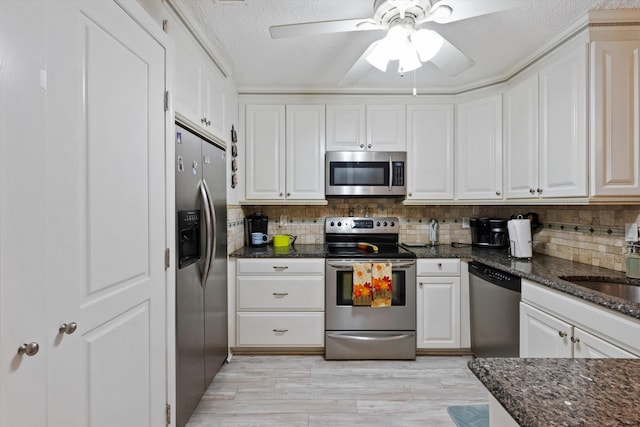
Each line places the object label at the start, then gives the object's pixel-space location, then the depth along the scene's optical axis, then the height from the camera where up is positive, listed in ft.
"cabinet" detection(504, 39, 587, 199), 6.23 +1.90
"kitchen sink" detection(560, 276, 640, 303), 5.69 -1.32
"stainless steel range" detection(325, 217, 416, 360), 8.62 -2.76
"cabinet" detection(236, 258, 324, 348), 8.75 -2.44
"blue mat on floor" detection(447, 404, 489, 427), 6.08 -3.97
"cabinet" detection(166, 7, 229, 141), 5.55 +2.64
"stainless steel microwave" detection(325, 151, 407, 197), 9.52 +1.24
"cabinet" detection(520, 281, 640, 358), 4.41 -1.83
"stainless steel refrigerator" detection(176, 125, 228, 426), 5.48 -1.03
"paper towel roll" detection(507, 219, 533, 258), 7.77 -0.57
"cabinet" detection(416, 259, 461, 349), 8.79 -2.50
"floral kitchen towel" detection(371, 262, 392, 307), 8.48 -1.88
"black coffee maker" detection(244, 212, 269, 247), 10.15 -0.33
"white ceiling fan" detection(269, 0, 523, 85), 4.40 +2.84
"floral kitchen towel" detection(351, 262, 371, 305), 8.46 -1.81
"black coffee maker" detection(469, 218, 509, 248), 9.37 -0.54
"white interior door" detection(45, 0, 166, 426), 2.89 -0.05
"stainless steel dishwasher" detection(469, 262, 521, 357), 6.92 -2.30
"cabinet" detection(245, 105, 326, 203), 9.62 +2.12
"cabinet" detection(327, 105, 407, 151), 9.64 +2.64
